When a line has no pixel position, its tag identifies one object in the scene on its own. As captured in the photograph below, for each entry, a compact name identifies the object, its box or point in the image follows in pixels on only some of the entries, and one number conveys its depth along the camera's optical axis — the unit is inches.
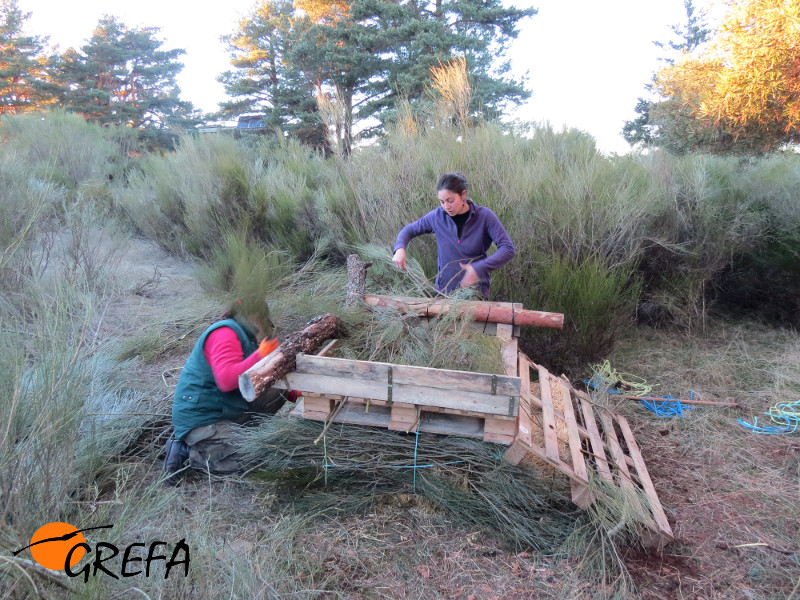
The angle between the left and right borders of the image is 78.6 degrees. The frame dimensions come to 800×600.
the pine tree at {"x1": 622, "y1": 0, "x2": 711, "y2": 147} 769.6
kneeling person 112.0
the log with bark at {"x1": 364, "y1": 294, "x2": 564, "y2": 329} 137.7
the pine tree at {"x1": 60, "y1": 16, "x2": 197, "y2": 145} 804.6
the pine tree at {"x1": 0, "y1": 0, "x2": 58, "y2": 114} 751.1
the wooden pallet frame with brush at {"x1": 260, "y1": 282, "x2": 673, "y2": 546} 96.0
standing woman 145.2
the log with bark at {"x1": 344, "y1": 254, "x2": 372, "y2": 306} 141.5
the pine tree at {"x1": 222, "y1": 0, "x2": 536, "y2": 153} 522.6
